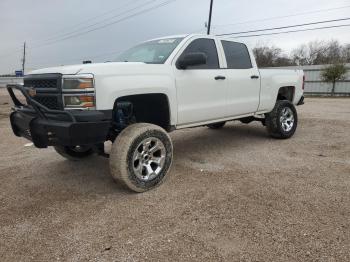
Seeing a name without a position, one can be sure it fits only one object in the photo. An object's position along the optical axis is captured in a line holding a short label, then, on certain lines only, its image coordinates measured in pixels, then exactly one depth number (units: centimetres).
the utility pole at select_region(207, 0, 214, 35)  2841
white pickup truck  373
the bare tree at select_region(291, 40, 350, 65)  5241
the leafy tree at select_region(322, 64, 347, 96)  2675
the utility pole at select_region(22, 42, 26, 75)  7485
